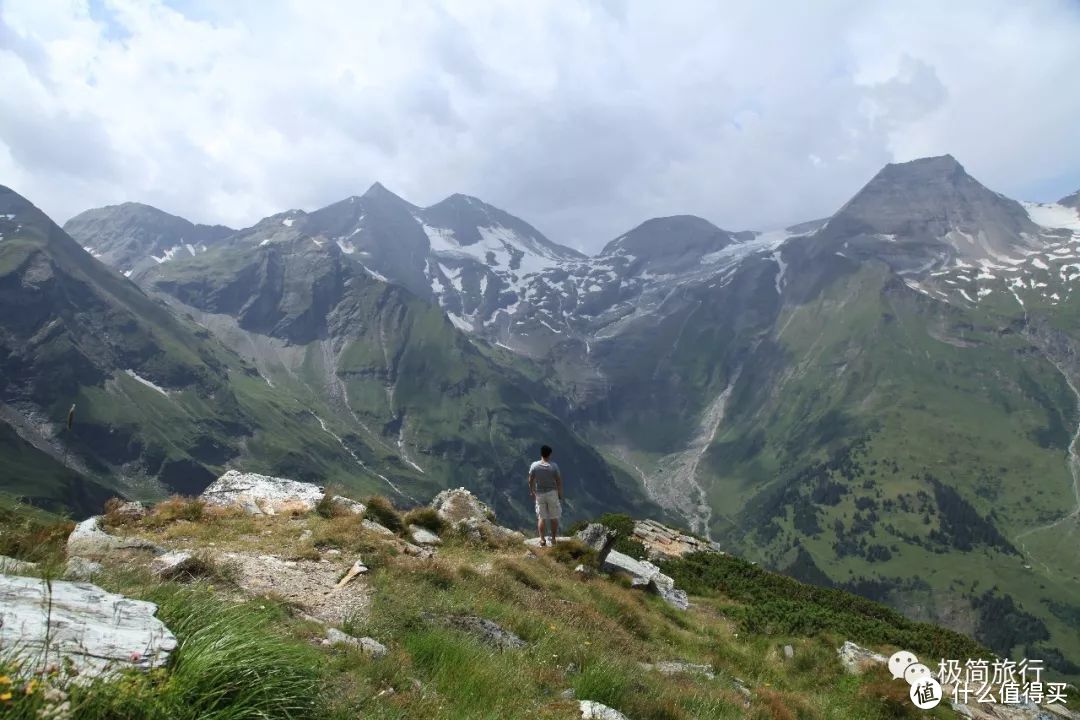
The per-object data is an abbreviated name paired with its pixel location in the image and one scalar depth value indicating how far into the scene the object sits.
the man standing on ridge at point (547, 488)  22.48
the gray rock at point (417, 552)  16.28
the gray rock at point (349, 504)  20.52
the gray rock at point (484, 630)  10.49
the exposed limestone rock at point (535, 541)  22.52
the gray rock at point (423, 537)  19.08
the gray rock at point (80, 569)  7.24
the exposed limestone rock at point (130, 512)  16.41
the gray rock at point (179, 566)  10.46
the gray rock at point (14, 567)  6.54
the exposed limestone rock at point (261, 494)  20.72
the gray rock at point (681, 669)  12.44
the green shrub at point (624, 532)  30.42
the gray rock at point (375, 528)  18.03
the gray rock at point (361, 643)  8.55
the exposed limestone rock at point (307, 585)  11.05
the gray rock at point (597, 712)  7.87
